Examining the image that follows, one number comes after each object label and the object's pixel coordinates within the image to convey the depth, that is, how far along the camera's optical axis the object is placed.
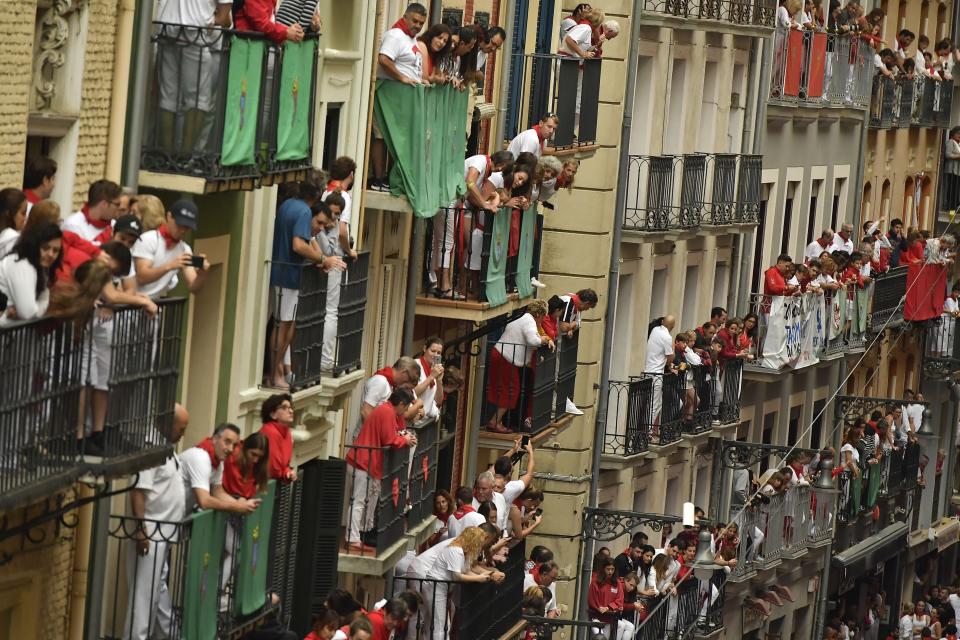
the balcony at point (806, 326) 50.09
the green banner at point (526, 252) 34.84
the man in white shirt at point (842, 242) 53.28
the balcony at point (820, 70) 50.09
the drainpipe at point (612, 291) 41.53
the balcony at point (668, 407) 43.78
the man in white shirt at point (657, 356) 44.53
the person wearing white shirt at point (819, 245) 52.78
